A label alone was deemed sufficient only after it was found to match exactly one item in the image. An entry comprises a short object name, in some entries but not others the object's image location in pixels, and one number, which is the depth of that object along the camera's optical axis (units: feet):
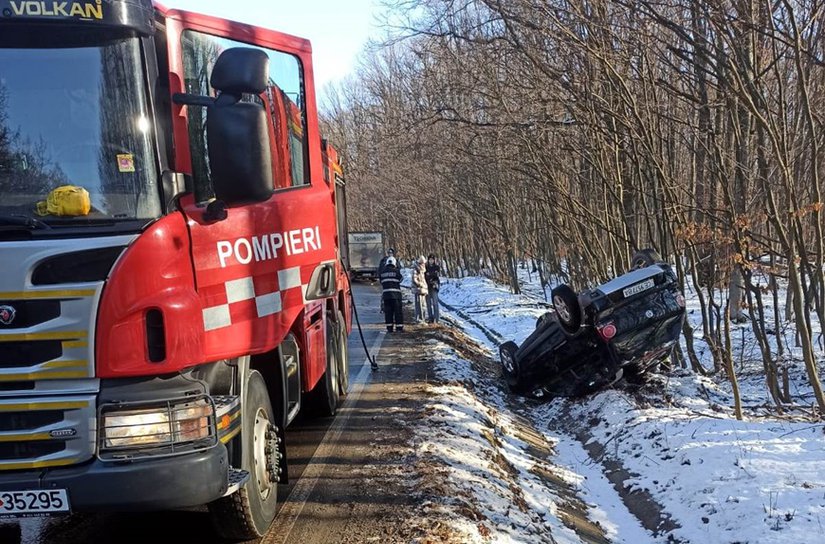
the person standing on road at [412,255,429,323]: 57.82
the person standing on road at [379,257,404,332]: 52.80
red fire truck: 11.10
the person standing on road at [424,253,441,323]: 59.31
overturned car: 29.60
